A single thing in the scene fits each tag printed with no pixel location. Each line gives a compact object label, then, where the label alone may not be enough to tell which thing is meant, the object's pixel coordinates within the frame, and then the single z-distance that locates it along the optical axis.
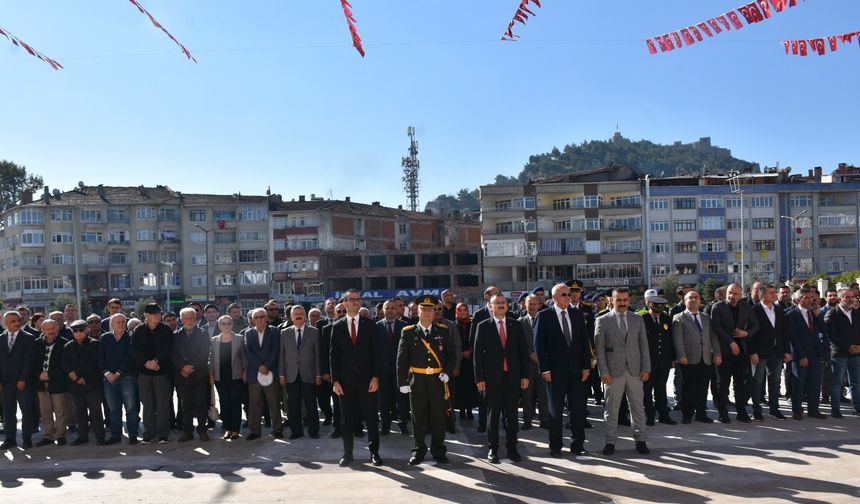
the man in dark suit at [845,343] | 10.99
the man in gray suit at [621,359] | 8.82
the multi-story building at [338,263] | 67.75
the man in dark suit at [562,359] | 8.85
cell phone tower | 101.49
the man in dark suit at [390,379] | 10.76
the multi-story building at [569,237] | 63.62
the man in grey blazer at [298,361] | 10.79
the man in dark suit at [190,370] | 10.63
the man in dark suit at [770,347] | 10.95
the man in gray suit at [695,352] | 10.77
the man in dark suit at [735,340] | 10.77
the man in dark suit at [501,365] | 8.72
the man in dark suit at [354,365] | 8.96
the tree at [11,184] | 87.75
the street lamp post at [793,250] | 62.86
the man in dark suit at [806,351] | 10.88
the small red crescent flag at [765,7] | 7.95
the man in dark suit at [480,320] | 10.65
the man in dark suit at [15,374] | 10.65
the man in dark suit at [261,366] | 10.77
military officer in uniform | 8.64
